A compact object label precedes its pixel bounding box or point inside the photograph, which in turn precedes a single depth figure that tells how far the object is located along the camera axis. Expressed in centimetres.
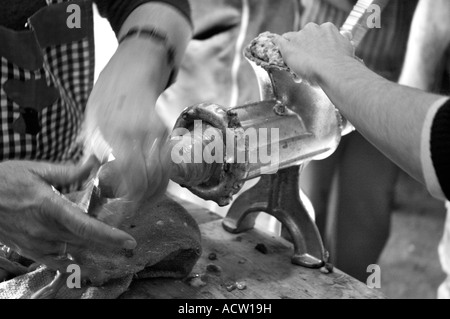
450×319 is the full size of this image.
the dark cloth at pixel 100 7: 107
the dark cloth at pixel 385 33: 152
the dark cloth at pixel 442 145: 61
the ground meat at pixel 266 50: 93
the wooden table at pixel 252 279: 89
